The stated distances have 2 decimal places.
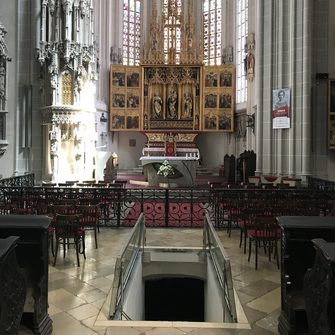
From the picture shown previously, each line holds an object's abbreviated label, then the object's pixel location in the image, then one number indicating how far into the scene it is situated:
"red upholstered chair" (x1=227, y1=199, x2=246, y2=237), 7.96
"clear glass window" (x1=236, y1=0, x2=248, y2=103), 23.48
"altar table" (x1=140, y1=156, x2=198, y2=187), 15.53
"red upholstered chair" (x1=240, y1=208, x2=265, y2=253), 6.88
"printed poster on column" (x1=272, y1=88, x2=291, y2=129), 14.79
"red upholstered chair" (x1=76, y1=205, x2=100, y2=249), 7.08
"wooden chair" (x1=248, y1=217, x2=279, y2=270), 5.93
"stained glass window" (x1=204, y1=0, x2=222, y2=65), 26.20
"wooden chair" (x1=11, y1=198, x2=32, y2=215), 7.93
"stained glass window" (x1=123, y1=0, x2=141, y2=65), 26.45
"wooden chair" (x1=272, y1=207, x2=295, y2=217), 7.16
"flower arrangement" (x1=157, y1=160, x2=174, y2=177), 14.64
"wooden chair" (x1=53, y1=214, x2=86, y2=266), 6.10
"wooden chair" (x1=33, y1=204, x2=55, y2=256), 7.33
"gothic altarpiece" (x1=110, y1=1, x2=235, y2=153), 23.77
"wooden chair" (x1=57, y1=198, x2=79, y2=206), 8.08
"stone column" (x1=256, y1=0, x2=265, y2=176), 16.12
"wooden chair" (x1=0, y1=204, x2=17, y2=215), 7.36
